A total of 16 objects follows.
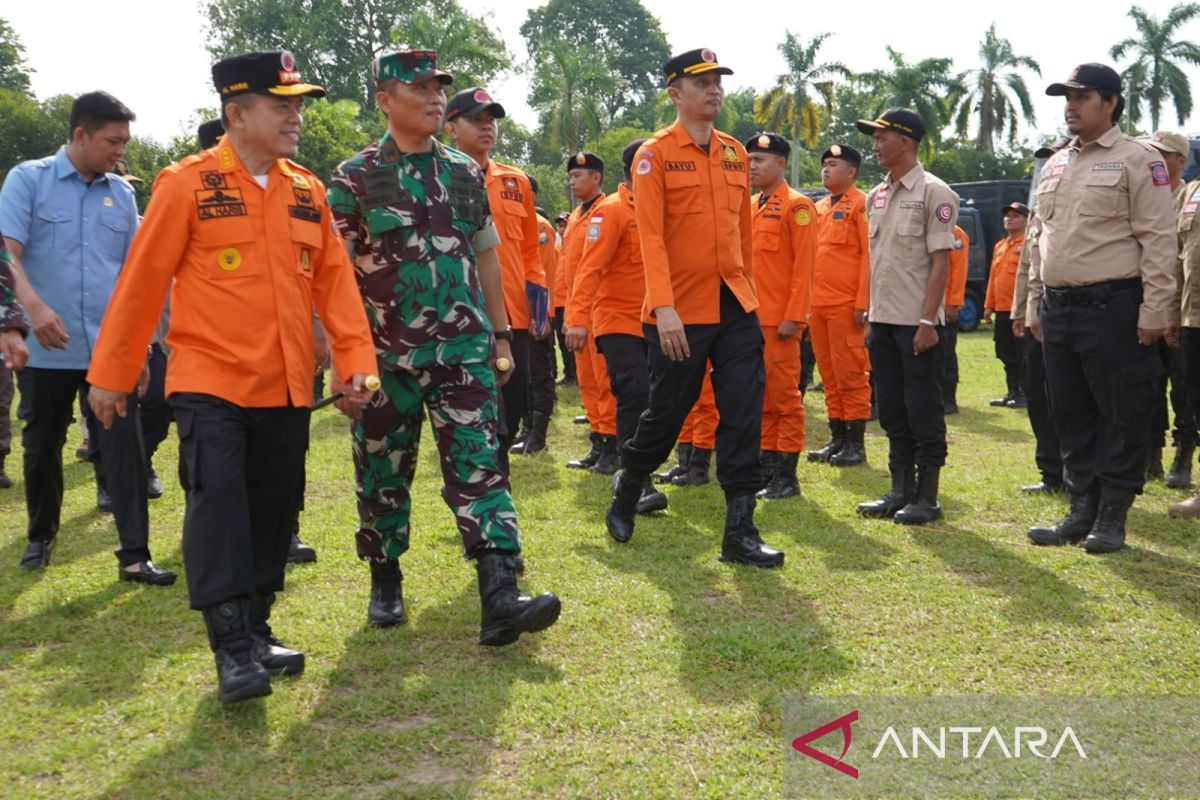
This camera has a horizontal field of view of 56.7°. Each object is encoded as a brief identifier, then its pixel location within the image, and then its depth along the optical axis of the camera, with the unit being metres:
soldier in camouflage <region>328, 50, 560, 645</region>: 4.23
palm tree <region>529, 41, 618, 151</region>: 47.03
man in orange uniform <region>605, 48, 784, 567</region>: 5.32
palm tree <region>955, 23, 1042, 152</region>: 52.25
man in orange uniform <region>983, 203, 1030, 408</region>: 12.37
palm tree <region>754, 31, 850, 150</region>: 47.38
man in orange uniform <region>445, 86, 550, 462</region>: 5.91
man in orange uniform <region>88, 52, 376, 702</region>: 3.65
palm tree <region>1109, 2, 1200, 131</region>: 49.78
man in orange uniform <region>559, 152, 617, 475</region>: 8.44
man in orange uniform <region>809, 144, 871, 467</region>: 8.48
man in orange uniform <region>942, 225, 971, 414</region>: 10.36
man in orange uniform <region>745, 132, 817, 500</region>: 7.40
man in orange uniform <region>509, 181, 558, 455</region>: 9.42
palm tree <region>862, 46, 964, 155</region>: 50.34
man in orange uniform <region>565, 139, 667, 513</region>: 7.18
